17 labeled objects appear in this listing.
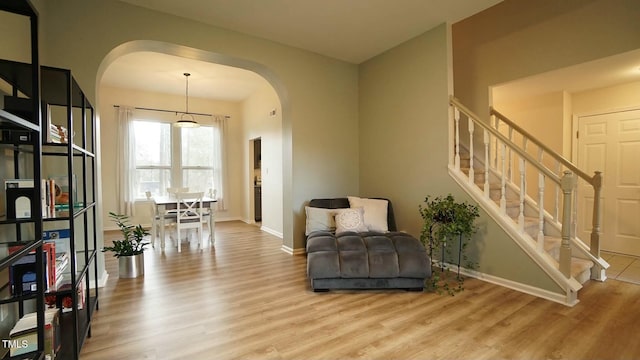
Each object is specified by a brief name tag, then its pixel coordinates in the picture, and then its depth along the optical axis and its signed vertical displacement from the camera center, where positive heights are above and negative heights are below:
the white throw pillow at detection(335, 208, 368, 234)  3.40 -0.57
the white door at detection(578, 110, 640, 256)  3.77 -0.02
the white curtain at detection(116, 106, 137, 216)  5.66 +0.28
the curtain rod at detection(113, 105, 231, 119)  5.90 +1.42
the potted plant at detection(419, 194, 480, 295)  2.80 -0.65
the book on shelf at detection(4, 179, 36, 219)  1.36 -0.12
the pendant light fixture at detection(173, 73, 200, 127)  6.28 +1.37
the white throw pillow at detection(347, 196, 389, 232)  3.55 -0.49
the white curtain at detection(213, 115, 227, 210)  6.67 +0.41
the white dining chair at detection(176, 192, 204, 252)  4.23 -0.58
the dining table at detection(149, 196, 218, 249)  4.23 -0.55
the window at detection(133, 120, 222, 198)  6.00 +0.42
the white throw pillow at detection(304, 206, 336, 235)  3.65 -0.59
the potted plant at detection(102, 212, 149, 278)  3.09 -0.88
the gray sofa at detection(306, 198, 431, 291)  2.62 -0.85
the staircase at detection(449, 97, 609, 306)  2.47 -0.35
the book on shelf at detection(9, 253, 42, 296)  1.42 -0.52
